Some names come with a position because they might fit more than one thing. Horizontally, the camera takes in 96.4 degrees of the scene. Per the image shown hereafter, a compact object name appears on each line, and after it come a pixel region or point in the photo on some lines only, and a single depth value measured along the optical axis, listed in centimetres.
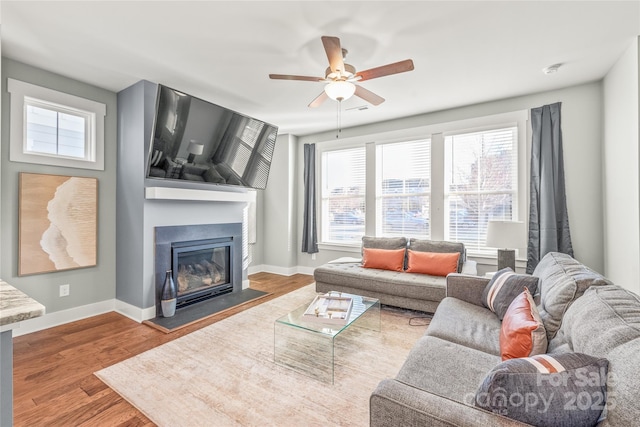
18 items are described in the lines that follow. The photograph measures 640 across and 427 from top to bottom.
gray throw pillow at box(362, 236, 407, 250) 383
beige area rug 165
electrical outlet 297
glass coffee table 208
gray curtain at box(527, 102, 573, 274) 322
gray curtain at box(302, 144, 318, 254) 506
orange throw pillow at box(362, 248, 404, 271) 363
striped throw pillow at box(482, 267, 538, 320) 203
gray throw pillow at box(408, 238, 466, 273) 345
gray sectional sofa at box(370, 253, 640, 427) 84
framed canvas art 272
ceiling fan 205
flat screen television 283
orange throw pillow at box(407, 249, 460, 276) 330
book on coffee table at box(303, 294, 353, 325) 223
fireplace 321
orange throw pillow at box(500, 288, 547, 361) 133
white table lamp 288
